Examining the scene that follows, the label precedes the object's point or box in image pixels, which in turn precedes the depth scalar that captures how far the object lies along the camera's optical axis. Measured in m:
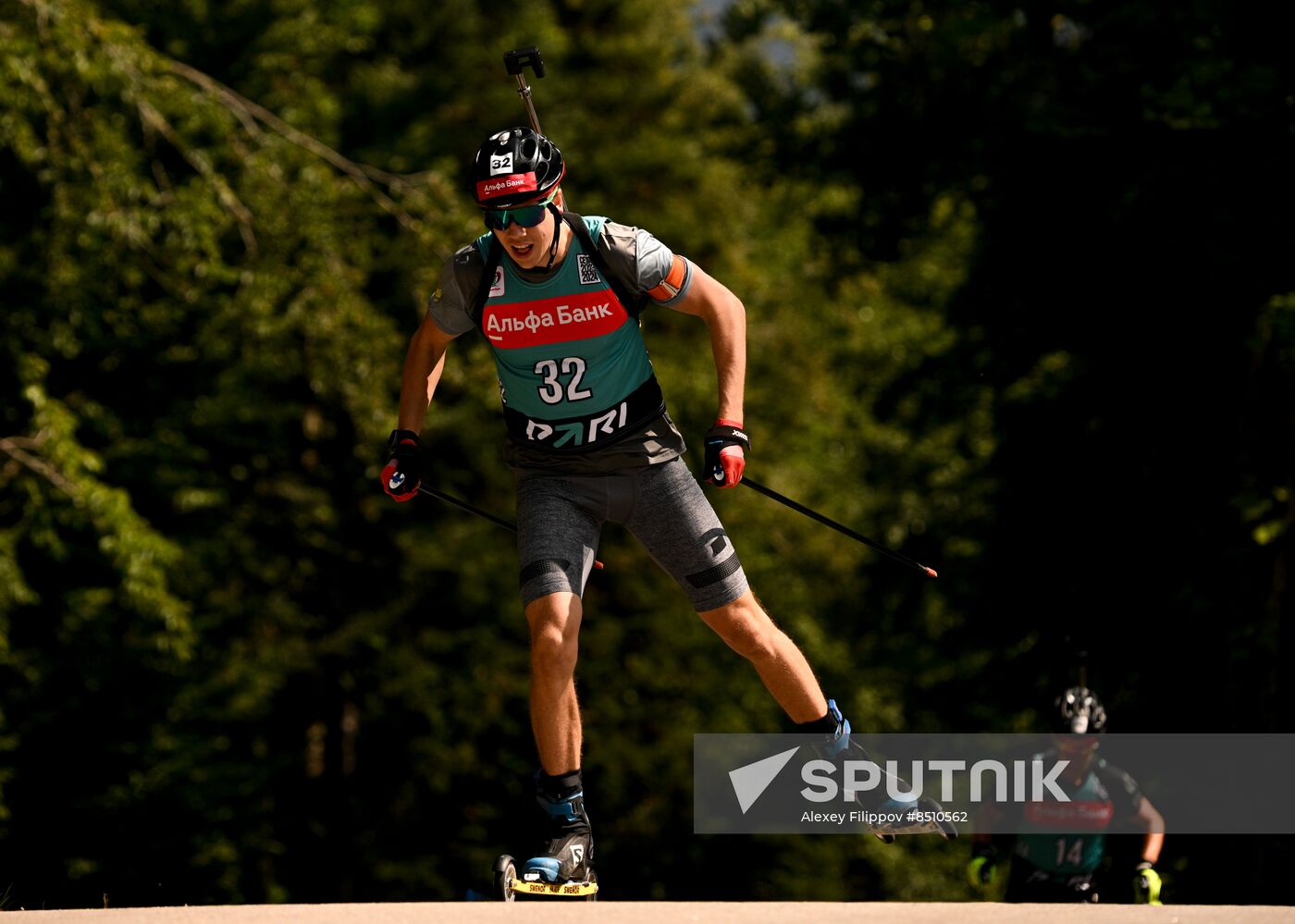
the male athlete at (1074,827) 18.73
